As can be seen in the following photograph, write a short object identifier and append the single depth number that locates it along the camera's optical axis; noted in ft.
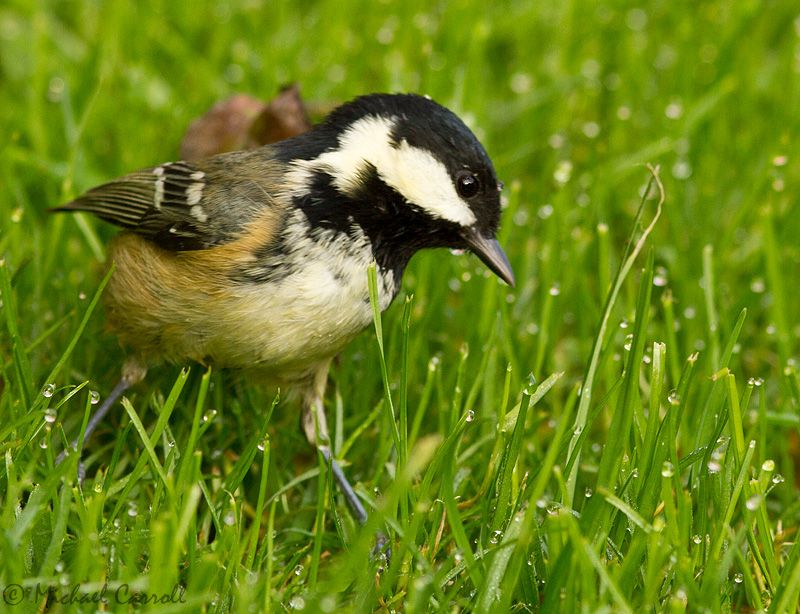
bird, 14.89
